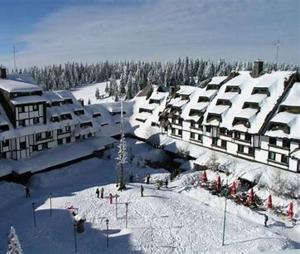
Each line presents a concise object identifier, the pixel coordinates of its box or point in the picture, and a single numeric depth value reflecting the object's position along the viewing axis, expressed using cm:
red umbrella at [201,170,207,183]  3900
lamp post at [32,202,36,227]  2993
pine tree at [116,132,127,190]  3566
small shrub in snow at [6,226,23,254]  1644
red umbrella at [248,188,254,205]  3317
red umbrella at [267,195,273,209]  3247
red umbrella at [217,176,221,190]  3675
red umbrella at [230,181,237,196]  3535
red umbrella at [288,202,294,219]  3087
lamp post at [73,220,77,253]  2609
